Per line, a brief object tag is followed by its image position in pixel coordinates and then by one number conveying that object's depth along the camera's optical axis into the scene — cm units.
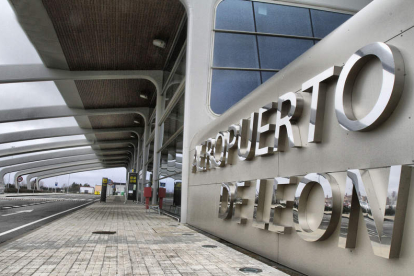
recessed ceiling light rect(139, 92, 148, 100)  2632
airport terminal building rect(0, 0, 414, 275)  327
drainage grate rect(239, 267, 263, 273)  461
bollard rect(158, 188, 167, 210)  1688
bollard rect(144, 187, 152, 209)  1814
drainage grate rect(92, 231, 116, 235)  842
